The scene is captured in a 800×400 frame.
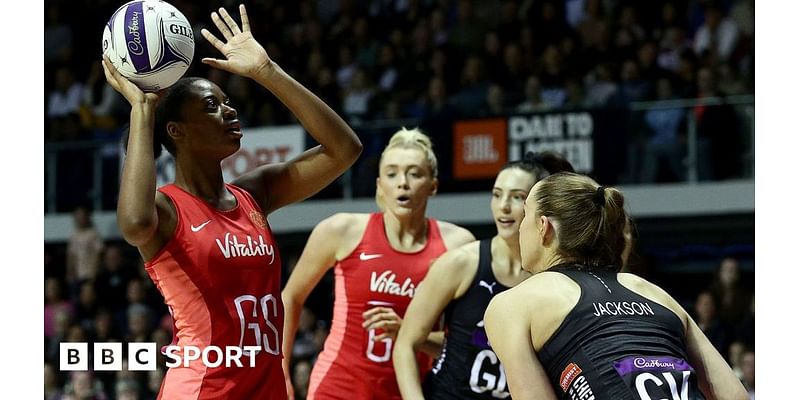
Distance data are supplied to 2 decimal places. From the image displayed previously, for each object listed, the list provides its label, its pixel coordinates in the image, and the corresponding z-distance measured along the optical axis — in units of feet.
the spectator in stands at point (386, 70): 43.96
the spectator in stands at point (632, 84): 38.54
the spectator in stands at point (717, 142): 35.55
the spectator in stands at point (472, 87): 41.09
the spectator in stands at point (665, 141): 36.37
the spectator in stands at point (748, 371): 27.84
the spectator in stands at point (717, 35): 38.87
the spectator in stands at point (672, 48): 39.34
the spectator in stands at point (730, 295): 31.14
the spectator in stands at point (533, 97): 38.70
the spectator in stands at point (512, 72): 41.50
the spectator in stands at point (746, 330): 29.76
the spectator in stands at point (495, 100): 40.01
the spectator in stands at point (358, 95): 42.50
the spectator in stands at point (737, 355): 28.45
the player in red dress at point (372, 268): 17.72
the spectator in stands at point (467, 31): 43.88
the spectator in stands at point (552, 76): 40.19
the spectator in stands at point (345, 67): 44.40
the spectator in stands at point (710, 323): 30.19
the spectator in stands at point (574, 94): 39.32
